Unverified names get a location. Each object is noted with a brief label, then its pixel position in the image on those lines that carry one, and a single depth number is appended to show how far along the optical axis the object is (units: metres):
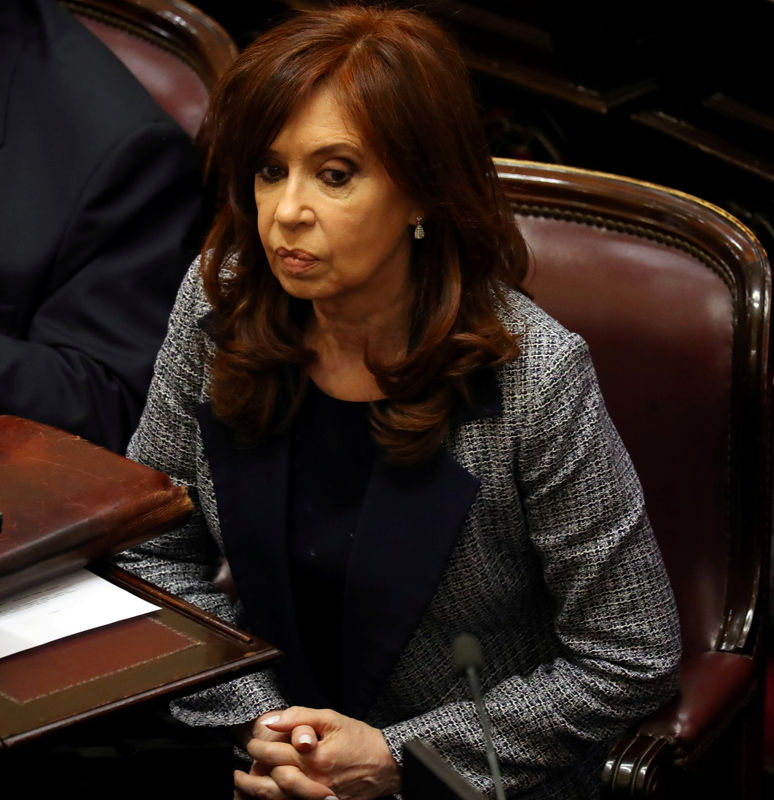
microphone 9.86
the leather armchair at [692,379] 10.33
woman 10.14
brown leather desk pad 9.87
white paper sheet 9.95
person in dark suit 10.53
